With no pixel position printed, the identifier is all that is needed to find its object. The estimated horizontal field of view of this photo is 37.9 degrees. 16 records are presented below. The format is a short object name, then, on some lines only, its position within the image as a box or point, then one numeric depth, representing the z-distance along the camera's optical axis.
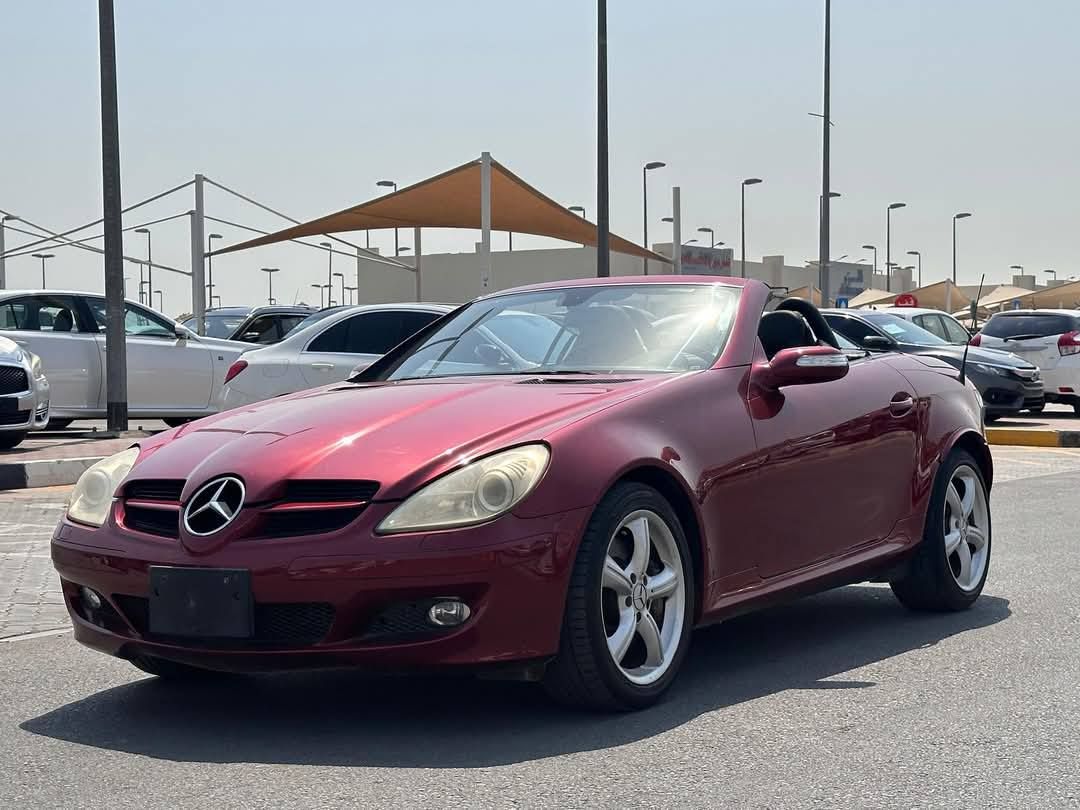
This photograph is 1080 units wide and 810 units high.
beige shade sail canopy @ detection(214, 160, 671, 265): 24.97
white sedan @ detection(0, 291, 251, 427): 15.60
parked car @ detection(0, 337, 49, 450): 12.80
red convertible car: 4.23
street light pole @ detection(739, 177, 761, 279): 64.50
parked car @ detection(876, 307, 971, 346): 21.03
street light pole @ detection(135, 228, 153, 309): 91.47
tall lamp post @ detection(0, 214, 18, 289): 27.31
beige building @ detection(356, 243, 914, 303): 79.88
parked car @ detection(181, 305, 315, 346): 19.95
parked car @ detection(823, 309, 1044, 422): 18.66
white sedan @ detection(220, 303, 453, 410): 12.82
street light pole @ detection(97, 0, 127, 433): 15.42
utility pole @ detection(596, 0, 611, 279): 21.42
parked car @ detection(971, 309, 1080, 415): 21.52
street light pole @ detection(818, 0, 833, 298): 33.06
